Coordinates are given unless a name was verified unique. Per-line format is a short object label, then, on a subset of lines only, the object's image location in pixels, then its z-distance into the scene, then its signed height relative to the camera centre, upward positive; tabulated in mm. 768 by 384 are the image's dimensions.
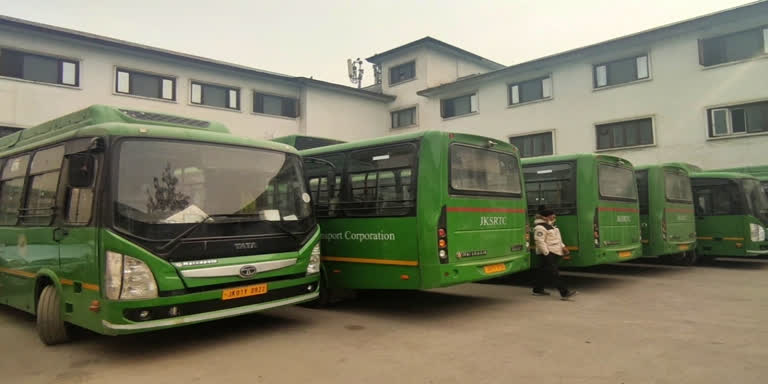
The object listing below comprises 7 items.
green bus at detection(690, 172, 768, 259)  13555 -70
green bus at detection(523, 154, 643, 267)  10070 +268
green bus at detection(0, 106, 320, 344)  5520 -30
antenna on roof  45156 +12875
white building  19969 +5913
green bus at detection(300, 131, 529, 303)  7504 +132
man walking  9375 -554
